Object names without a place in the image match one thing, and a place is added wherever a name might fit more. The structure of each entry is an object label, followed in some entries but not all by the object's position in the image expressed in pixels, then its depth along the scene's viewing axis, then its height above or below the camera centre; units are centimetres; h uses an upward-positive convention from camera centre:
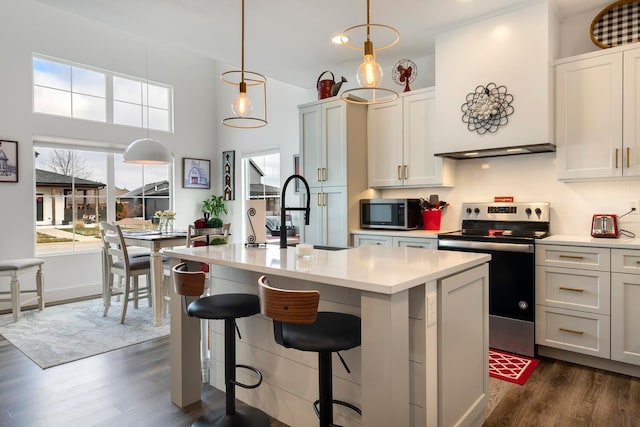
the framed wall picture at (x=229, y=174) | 662 +58
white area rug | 332 -112
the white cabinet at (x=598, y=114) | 289 +68
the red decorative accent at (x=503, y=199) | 362 +7
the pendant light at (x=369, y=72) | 208 +70
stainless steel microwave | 395 -5
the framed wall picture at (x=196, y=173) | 638 +59
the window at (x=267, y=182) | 616 +42
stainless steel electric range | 306 -48
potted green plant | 662 +6
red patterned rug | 277 -114
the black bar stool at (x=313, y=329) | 149 -49
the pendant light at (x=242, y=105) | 264 +68
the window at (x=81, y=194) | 506 +23
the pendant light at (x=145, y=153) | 451 +64
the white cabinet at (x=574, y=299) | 281 -66
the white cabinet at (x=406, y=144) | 386 +63
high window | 502 +154
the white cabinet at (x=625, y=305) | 269 -66
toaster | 306 -15
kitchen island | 146 -57
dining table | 396 -37
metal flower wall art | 329 +81
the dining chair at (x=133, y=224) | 526 -17
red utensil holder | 407 -10
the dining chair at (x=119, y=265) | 407 -56
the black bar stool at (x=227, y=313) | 197 -51
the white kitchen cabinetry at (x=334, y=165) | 413 +45
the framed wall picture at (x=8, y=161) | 458 +57
